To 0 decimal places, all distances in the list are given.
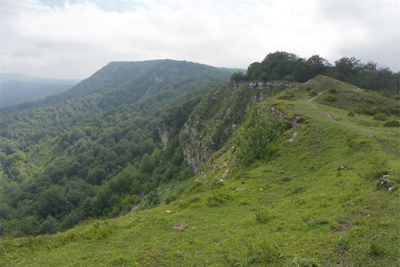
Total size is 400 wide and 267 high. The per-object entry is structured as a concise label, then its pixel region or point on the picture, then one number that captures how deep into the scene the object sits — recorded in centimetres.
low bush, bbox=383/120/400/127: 2447
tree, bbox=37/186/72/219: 6881
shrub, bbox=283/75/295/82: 6812
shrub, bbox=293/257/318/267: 748
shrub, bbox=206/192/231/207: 1609
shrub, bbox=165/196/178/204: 2252
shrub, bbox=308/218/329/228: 1011
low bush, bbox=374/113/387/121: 2922
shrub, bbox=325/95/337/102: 4152
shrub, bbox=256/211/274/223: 1200
